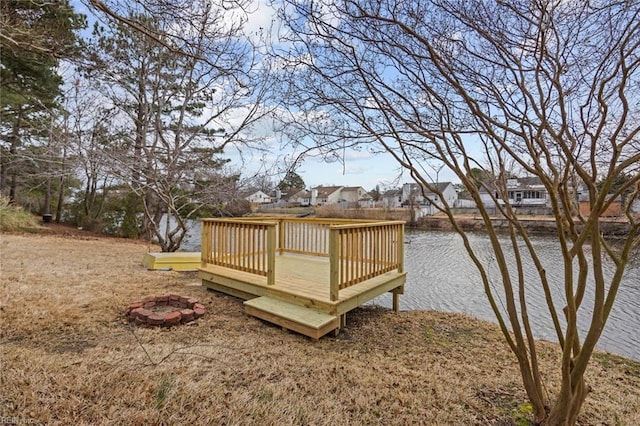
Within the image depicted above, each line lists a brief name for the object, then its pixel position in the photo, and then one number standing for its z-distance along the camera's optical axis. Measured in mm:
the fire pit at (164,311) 3570
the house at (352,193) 48531
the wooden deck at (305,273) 3857
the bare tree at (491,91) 1976
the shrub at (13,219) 11406
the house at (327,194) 47197
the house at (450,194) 35750
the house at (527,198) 30891
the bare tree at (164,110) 7453
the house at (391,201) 34556
